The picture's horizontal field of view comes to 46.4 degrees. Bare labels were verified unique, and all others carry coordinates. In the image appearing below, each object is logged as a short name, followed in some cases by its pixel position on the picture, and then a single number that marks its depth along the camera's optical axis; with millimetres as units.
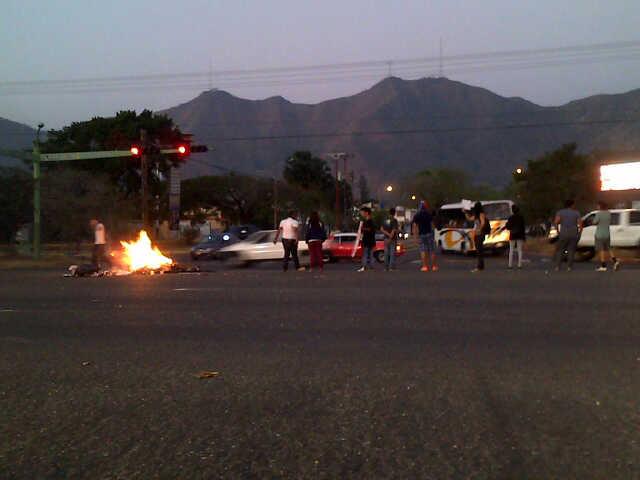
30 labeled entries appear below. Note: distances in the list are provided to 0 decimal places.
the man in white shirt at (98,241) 21641
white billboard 45125
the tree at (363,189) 133125
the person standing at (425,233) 17922
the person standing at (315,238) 18641
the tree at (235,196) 72500
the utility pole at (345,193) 86500
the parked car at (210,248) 36844
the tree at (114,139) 60281
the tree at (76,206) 43656
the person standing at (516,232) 17703
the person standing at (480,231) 17312
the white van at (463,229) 32719
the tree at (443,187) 100062
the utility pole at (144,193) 29766
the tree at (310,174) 97188
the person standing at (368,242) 18531
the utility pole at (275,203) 68188
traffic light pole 27953
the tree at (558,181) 60281
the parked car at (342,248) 31008
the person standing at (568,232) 16734
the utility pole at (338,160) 82038
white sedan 25703
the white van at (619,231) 25312
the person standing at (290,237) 18688
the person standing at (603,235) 17000
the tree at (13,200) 36469
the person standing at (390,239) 18297
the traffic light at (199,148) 27688
